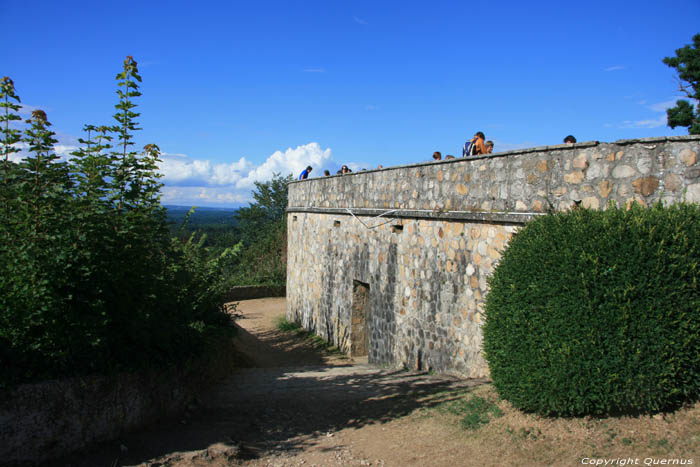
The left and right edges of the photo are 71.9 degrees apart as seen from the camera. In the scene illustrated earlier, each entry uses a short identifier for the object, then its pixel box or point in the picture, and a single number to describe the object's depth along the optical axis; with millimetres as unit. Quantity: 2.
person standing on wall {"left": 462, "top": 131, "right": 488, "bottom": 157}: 8648
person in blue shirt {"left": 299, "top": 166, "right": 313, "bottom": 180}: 16808
